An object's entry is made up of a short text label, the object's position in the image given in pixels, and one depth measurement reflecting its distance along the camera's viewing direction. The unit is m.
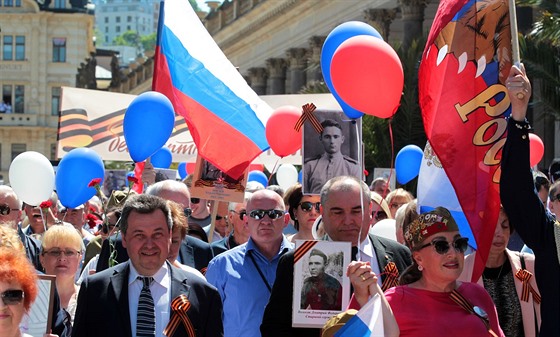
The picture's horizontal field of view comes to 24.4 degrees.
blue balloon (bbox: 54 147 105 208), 12.10
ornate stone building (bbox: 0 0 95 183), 100.25
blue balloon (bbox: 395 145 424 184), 15.02
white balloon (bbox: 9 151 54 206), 12.46
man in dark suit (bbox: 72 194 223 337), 6.08
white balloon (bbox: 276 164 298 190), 19.16
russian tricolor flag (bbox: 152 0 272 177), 10.80
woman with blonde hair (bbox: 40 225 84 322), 7.64
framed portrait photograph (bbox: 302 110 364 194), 8.22
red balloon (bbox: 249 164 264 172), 18.98
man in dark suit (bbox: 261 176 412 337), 6.54
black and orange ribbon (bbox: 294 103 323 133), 8.37
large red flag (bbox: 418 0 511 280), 6.40
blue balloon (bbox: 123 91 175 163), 10.13
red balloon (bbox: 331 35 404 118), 6.99
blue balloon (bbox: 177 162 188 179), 21.05
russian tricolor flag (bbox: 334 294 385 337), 5.34
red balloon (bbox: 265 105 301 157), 10.56
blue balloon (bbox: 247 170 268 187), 16.88
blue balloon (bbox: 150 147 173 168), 17.39
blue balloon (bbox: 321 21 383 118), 7.60
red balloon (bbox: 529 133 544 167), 13.79
